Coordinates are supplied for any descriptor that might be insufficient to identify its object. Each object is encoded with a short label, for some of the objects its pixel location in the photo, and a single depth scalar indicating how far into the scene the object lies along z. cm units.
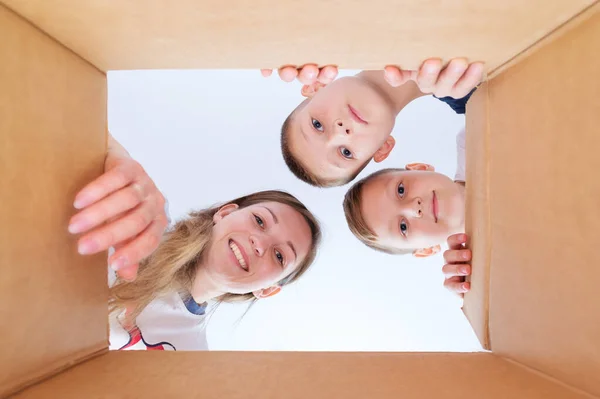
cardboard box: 50
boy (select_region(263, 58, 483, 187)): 109
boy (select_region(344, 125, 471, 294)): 112
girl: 112
